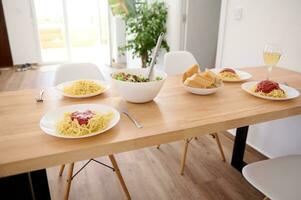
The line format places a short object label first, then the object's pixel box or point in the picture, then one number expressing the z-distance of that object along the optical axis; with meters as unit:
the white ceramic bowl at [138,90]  1.10
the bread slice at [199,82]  1.29
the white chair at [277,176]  1.08
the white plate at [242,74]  1.55
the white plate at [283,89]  1.25
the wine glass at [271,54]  1.38
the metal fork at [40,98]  1.22
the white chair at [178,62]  2.15
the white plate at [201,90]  1.28
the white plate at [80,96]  1.24
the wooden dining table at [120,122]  0.82
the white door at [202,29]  3.17
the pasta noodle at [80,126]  0.89
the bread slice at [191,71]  1.39
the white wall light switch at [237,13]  2.26
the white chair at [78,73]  1.70
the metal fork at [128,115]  0.99
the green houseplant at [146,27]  3.43
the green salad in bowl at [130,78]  1.17
